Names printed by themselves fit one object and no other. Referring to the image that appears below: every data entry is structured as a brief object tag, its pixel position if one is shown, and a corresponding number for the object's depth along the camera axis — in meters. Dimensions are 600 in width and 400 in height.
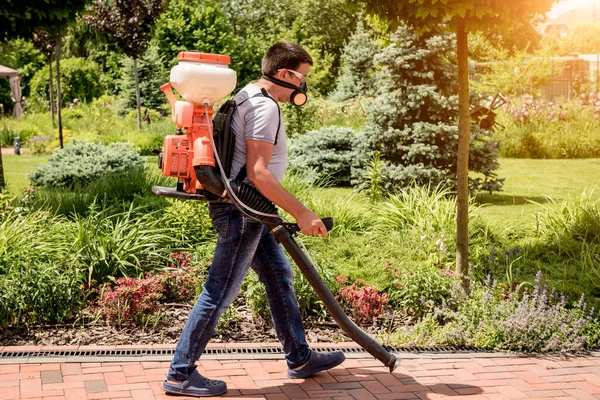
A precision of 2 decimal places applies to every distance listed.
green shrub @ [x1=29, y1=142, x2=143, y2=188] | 9.45
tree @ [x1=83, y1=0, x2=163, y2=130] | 17.70
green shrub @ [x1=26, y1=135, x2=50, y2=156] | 15.69
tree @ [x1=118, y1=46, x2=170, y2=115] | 22.88
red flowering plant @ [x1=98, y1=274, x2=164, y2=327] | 5.04
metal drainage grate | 4.47
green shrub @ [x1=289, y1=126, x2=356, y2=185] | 11.23
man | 3.60
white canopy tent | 18.00
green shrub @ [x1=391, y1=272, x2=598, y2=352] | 4.84
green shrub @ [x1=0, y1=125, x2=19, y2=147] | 17.19
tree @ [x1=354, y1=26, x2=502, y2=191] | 9.97
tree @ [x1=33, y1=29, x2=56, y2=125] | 16.18
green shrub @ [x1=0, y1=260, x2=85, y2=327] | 4.93
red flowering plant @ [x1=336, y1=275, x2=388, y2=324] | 5.38
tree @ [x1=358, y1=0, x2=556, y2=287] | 5.27
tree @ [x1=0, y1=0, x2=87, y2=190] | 7.52
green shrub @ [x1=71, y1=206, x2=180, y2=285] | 5.54
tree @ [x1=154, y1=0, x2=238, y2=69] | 24.91
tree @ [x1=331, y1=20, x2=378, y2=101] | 22.86
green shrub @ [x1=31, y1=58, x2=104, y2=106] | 25.97
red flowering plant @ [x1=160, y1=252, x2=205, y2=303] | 5.57
